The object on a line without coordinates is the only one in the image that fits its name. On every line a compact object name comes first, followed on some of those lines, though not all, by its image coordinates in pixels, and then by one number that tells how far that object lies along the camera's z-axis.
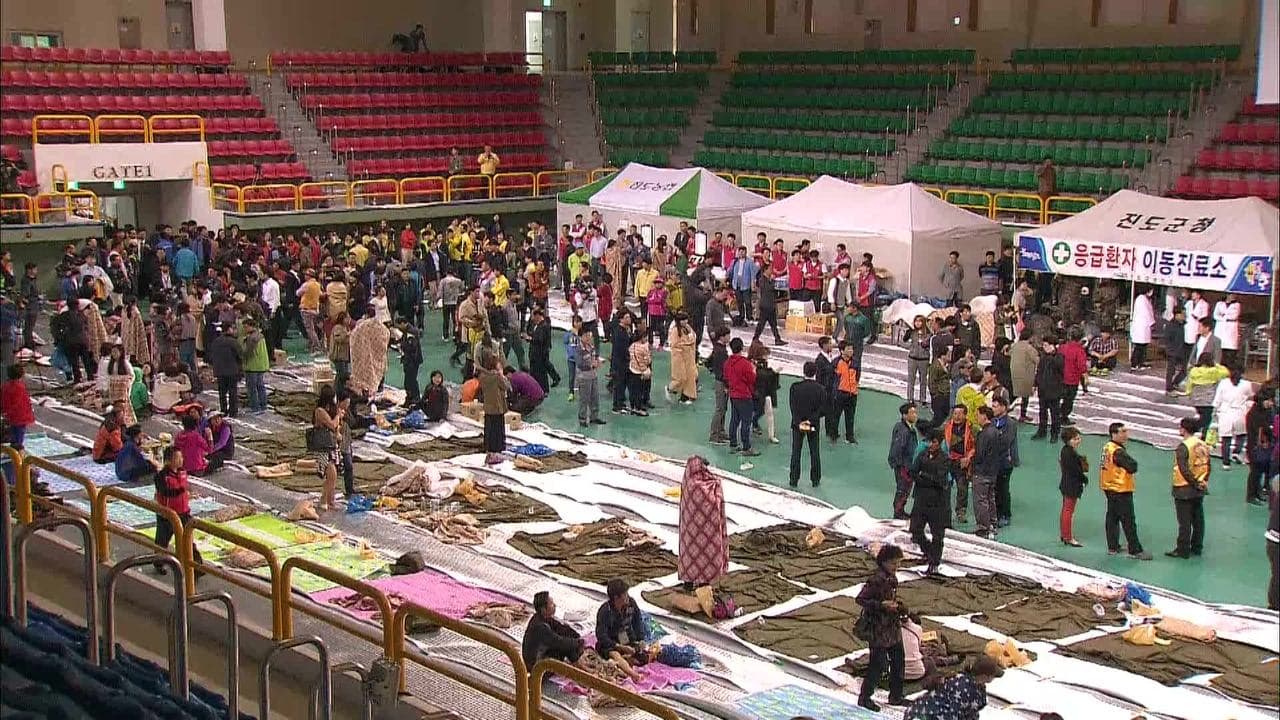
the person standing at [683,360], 17.19
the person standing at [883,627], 9.37
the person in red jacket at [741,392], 15.12
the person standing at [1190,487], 11.81
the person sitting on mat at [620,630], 9.84
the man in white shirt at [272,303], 20.17
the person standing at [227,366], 16.73
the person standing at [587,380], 16.56
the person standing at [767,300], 20.99
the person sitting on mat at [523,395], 17.09
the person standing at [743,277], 22.41
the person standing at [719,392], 15.81
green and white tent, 24.86
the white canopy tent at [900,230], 21.86
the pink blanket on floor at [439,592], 11.06
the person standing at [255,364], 17.16
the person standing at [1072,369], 15.86
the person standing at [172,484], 10.93
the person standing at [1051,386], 15.61
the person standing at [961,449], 13.04
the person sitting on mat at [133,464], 12.89
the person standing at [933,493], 11.77
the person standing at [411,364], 17.23
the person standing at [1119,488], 11.91
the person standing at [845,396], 15.59
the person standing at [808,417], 14.11
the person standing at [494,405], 14.96
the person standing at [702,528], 11.19
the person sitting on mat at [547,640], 9.35
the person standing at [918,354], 16.70
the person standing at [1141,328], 18.19
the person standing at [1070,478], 12.28
